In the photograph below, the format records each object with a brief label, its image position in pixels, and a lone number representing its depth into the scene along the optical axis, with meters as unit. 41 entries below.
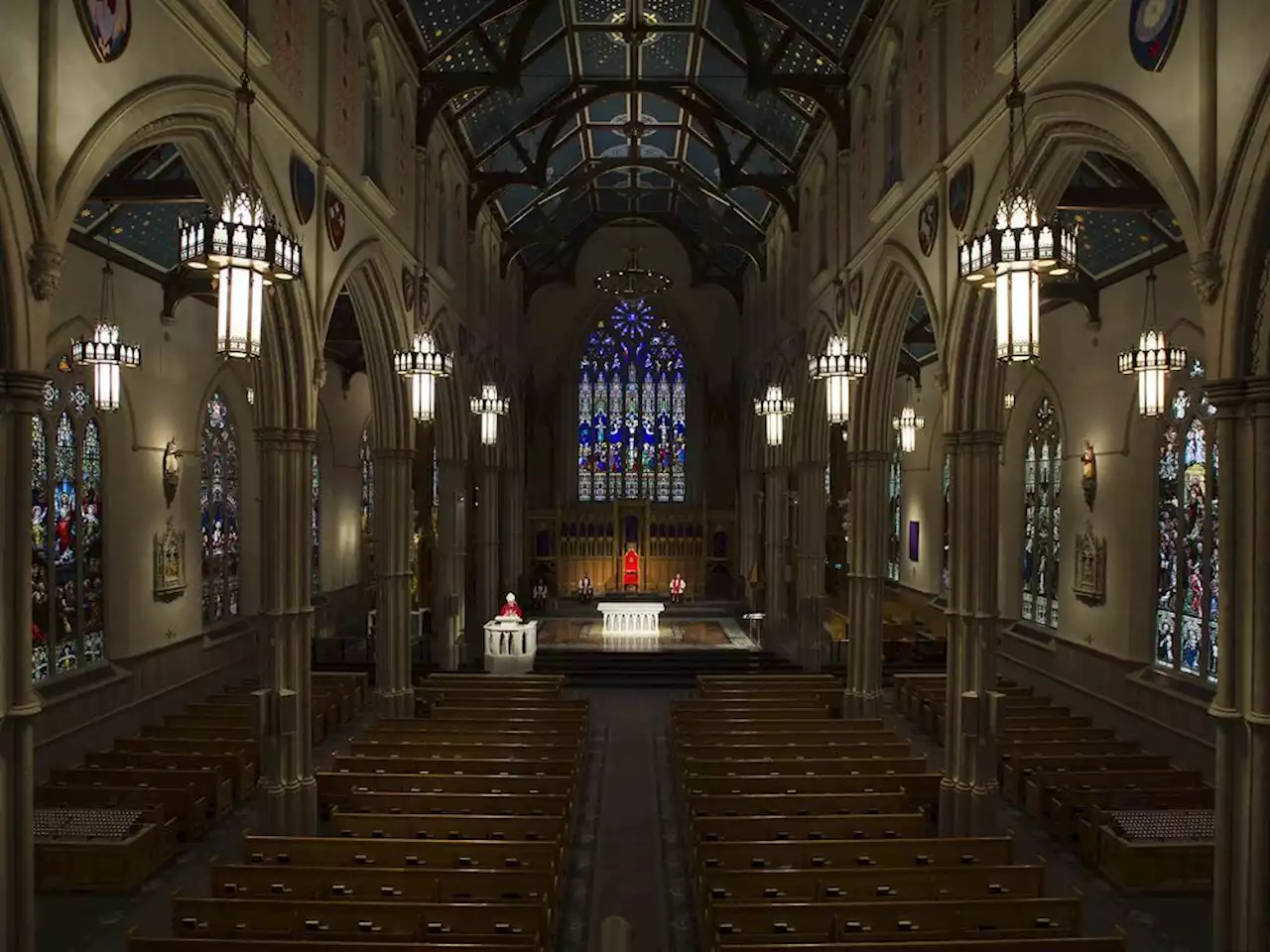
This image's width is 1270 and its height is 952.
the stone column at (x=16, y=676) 7.97
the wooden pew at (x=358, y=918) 8.59
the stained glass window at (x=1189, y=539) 16.25
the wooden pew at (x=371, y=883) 9.41
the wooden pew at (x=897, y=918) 8.53
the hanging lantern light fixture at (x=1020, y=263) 8.60
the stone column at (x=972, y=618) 14.24
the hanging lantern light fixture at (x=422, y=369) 17.28
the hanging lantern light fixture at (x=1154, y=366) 14.98
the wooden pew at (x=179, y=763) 15.16
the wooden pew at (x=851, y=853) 10.33
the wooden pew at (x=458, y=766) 14.16
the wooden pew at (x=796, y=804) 12.38
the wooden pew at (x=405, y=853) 10.31
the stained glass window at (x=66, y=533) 16.83
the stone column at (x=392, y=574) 19.78
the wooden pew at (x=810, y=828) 11.52
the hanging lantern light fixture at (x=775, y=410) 24.06
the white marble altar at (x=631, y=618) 30.12
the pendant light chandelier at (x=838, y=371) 16.50
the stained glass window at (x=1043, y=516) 22.06
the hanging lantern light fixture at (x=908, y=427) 27.05
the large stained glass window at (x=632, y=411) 40.38
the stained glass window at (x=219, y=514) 22.88
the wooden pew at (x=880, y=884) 9.44
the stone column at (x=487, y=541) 31.00
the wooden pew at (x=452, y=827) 11.49
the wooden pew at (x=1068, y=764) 15.05
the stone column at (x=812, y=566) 25.09
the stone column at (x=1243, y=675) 7.97
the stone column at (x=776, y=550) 29.88
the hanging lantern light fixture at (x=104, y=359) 15.27
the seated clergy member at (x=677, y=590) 36.66
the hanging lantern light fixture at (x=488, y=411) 24.45
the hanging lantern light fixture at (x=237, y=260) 8.54
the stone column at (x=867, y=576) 19.33
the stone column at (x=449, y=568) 24.83
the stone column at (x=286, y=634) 13.92
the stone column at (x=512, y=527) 36.03
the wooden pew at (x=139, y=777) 14.15
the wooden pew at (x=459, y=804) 12.31
